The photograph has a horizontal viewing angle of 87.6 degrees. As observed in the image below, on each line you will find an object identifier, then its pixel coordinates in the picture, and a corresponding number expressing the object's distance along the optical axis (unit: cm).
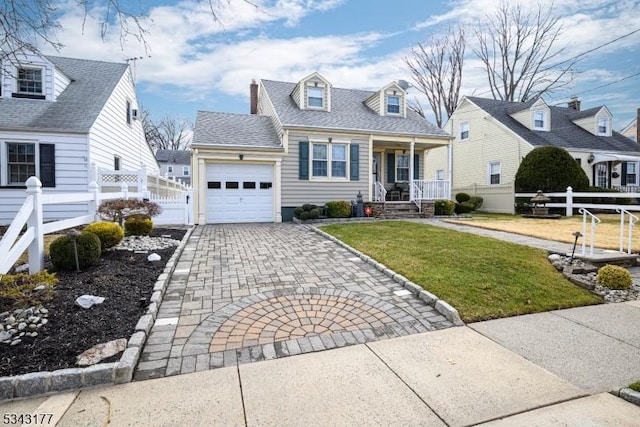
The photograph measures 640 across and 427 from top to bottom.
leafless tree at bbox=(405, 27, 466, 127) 2719
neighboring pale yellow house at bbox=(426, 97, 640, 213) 1895
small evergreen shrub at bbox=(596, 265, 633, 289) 485
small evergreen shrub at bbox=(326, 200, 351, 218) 1328
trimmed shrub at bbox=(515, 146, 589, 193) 1586
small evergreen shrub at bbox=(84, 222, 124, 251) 587
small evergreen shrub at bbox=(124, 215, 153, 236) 790
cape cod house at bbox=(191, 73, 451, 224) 1314
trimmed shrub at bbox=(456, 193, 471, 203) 1839
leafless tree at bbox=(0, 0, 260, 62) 378
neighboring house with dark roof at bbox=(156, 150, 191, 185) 3953
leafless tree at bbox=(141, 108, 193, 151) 4109
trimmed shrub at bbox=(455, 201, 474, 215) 1627
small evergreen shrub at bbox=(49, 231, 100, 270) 488
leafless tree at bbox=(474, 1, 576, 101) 2436
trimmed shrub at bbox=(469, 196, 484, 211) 1873
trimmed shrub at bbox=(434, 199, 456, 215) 1478
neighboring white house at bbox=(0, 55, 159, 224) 1067
